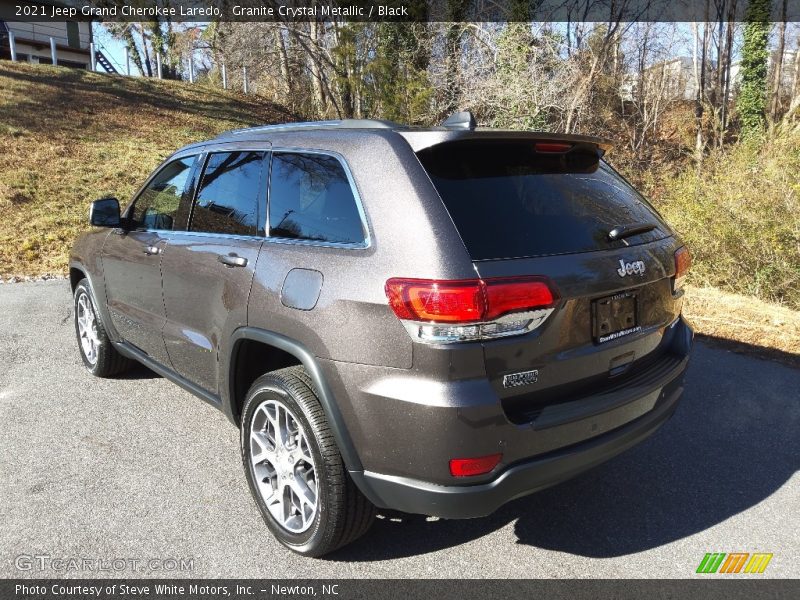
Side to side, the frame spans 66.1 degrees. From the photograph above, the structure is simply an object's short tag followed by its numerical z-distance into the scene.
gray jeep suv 2.16
